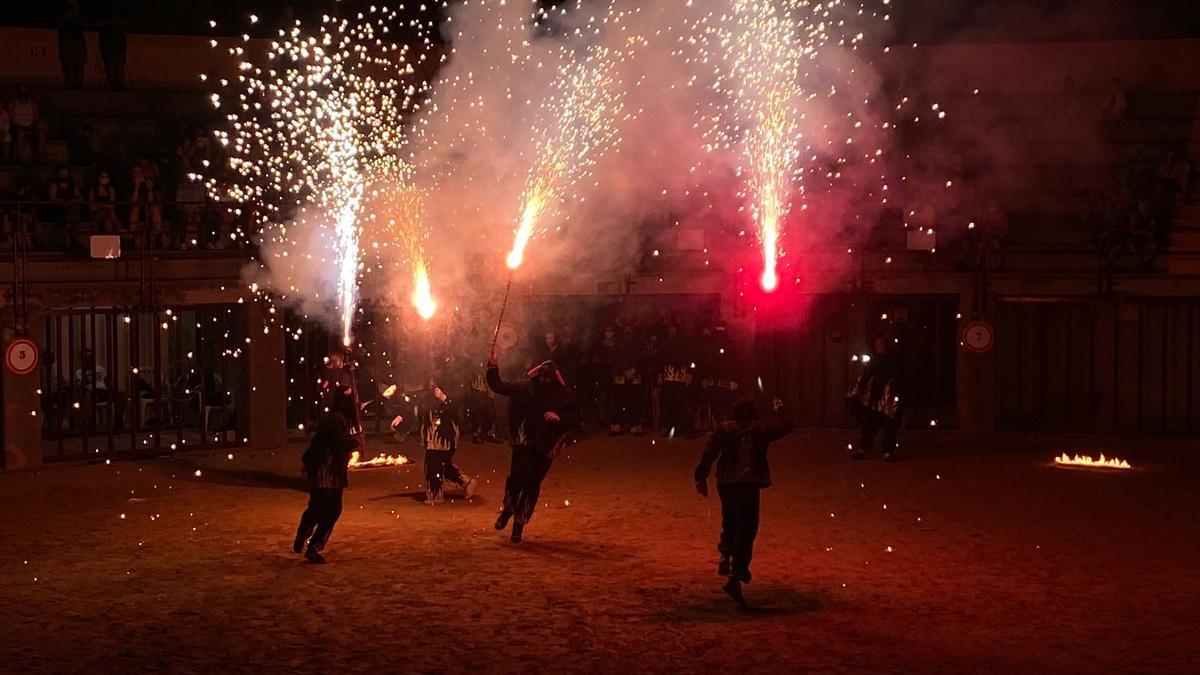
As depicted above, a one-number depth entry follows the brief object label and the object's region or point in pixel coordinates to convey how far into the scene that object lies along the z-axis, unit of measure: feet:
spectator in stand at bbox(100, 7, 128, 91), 86.69
